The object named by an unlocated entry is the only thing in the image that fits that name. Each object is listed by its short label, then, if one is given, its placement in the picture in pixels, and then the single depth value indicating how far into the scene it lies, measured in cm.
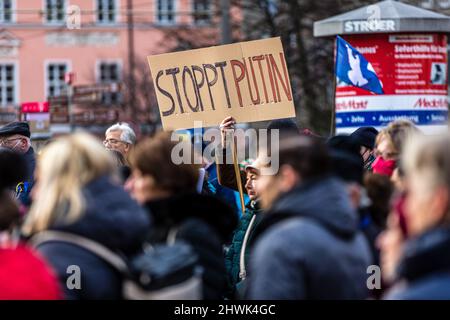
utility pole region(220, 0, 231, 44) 4317
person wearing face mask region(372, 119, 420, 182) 1205
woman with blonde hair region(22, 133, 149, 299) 810
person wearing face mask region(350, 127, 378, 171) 1441
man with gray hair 1699
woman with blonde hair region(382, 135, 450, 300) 673
